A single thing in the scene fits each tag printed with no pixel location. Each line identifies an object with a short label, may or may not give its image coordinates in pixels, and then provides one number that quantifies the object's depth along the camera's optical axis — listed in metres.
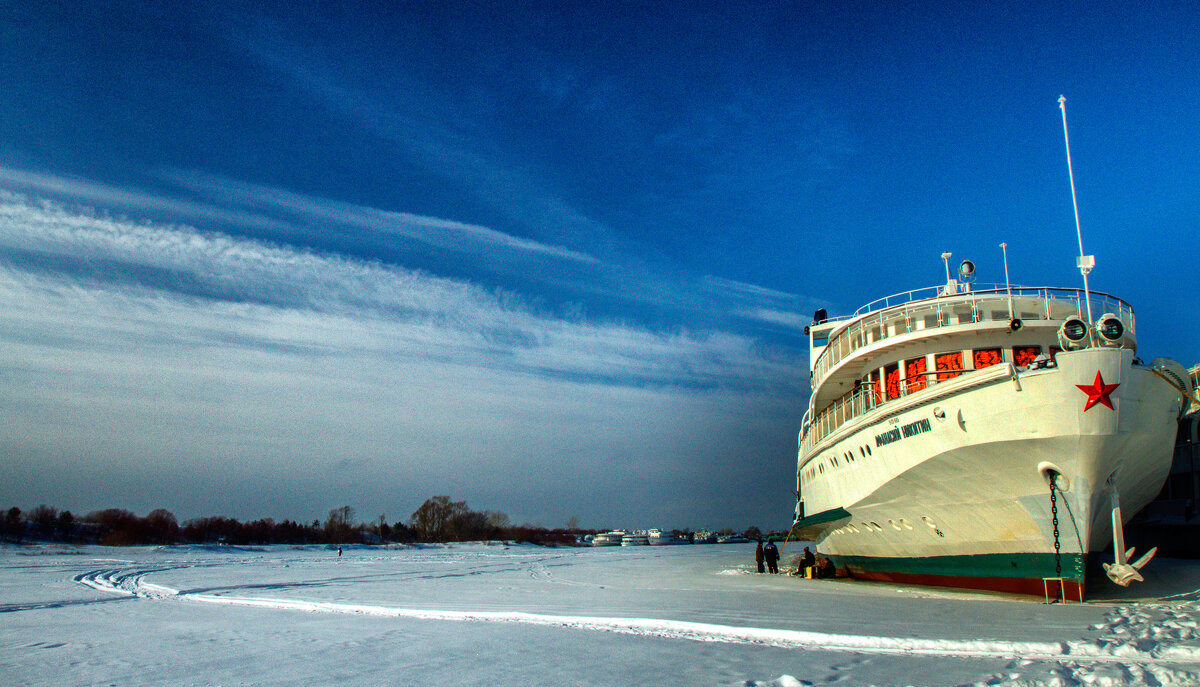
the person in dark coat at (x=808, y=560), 25.84
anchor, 13.27
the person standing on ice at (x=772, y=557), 29.62
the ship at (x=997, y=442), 13.27
